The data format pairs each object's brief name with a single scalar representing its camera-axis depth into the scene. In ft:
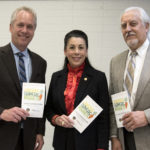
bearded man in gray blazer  5.98
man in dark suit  6.46
